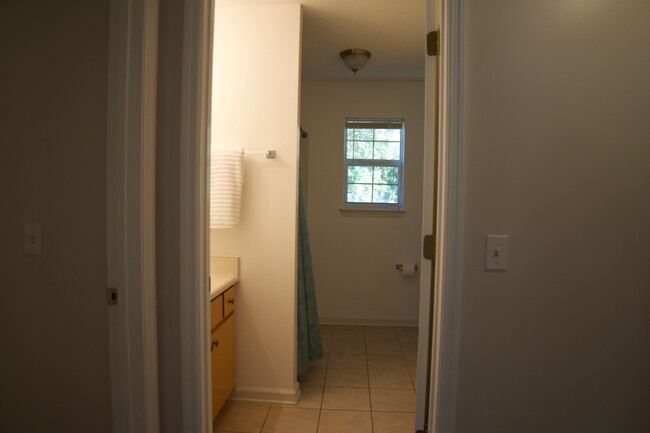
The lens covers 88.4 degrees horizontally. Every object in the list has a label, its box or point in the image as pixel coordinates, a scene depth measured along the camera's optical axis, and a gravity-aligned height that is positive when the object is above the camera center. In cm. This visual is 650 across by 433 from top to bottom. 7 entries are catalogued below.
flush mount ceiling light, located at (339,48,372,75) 263 +121
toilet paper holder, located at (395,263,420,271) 341 -58
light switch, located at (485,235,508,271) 103 -12
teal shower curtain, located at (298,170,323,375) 224 -65
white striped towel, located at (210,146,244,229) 188 +13
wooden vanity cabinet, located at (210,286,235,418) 170 -76
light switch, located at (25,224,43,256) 105 -11
